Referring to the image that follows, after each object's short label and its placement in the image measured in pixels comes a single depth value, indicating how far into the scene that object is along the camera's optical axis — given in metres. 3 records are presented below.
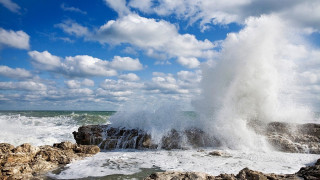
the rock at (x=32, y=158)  6.30
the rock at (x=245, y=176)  4.24
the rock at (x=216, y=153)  8.54
